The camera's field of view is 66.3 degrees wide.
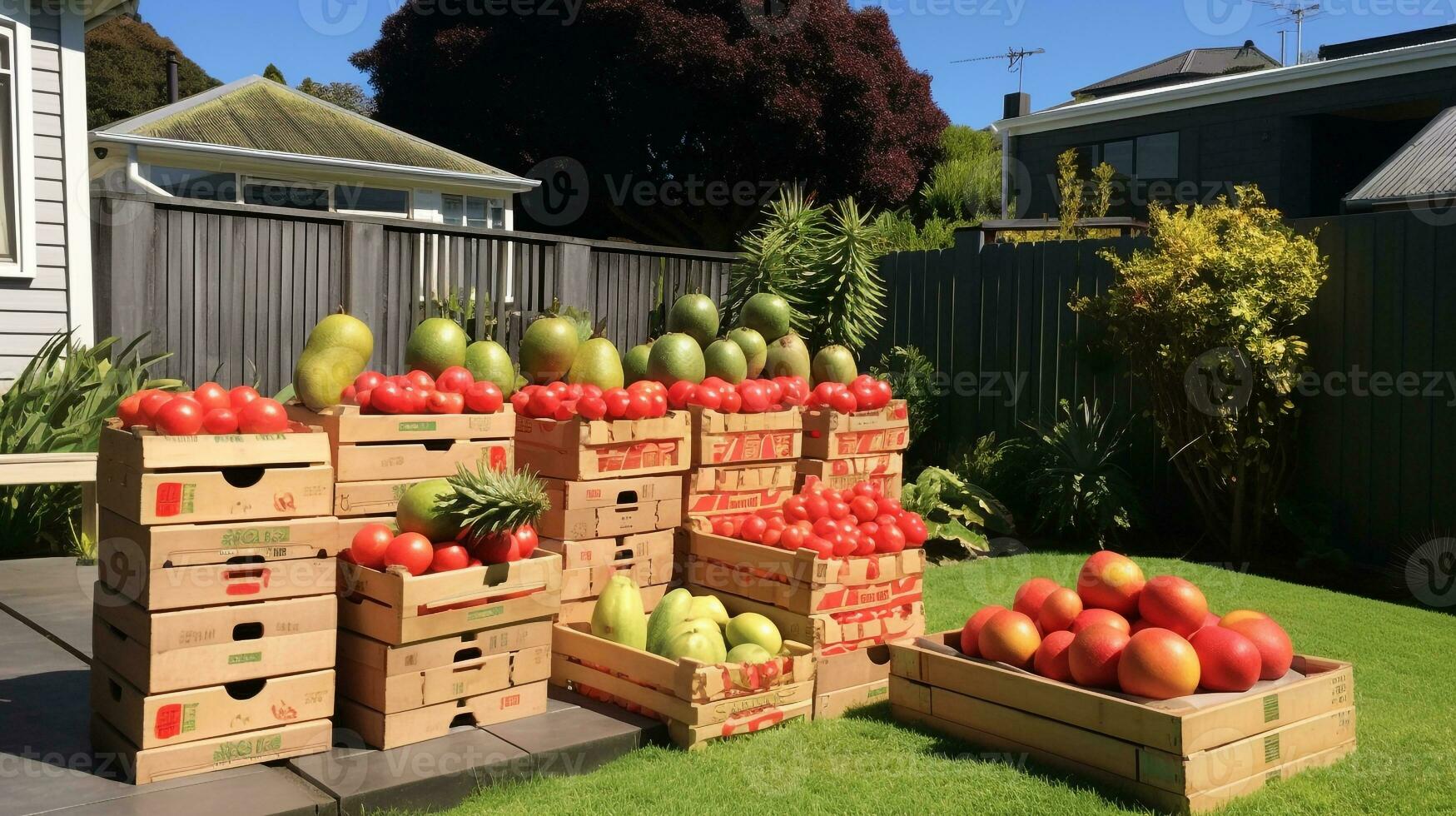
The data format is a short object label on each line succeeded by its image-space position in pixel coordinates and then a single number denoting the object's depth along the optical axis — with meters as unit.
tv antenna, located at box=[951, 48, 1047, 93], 27.97
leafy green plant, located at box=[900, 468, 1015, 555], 7.70
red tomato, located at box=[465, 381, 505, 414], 4.68
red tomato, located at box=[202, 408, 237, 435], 3.59
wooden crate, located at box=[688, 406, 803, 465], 5.42
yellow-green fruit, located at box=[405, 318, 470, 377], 5.44
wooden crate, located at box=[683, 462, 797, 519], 5.41
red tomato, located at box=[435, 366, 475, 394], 4.77
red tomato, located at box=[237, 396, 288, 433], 3.64
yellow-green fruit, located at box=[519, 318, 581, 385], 5.89
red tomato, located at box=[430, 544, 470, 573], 3.87
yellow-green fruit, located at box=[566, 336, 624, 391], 5.81
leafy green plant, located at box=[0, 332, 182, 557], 6.25
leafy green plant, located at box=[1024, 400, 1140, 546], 7.91
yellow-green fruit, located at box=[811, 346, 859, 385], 7.00
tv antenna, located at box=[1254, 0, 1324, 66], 23.72
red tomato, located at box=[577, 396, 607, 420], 4.94
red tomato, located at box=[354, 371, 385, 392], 4.53
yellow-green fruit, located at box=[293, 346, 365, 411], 4.52
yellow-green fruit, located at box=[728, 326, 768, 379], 6.63
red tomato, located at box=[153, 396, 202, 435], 3.52
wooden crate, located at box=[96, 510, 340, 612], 3.40
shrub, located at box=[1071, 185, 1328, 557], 7.16
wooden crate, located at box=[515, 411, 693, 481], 4.91
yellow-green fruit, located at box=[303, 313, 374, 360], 4.95
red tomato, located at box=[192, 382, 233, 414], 3.71
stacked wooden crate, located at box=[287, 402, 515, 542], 4.31
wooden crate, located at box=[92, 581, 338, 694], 3.38
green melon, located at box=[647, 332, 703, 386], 5.98
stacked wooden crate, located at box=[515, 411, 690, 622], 4.86
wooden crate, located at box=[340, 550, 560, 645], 3.69
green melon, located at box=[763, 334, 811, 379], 6.88
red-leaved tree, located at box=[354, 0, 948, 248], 21.52
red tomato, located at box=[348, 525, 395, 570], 3.87
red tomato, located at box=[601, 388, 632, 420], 5.04
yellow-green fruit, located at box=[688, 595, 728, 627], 4.66
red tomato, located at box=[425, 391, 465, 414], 4.55
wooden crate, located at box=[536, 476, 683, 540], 4.86
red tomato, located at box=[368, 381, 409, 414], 4.40
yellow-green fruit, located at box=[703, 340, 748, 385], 6.32
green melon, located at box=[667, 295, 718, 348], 6.86
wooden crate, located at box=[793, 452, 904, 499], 6.09
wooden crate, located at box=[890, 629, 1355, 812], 3.47
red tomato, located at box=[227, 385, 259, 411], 3.79
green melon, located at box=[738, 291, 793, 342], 7.08
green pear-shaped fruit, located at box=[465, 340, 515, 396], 5.46
